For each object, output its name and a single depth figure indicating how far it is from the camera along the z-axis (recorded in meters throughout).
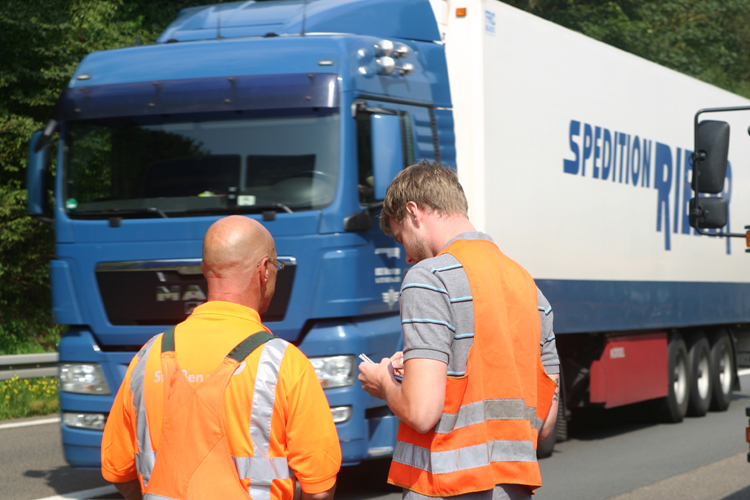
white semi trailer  15.45
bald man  4.88
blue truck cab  12.75
